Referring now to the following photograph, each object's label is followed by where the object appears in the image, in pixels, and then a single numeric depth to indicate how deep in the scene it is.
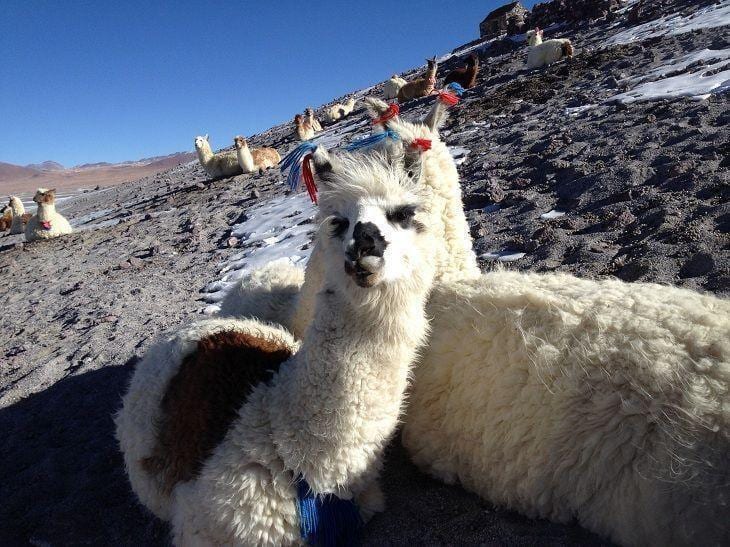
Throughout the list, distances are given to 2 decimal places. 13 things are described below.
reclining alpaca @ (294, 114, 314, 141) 16.17
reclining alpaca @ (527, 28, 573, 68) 13.00
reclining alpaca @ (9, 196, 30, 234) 13.80
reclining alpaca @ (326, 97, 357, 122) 21.44
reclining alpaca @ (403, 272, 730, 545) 1.46
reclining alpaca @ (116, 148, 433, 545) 1.76
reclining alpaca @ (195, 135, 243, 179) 13.89
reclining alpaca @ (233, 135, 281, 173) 13.24
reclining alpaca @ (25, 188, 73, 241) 11.43
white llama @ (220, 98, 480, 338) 2.40
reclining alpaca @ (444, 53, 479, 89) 13.63
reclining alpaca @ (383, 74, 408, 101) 18.78
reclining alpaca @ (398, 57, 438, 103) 15.50
